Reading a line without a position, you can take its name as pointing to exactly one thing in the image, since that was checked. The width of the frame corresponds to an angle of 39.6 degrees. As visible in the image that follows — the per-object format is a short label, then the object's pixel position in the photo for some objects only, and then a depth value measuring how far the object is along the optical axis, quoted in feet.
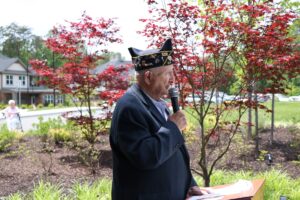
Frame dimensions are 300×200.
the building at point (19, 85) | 172.96
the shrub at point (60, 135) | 35.88
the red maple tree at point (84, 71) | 26.58
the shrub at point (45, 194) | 15.75
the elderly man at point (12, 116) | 45.80
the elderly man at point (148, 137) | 6.63
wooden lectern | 7.22
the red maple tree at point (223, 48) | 17.25
